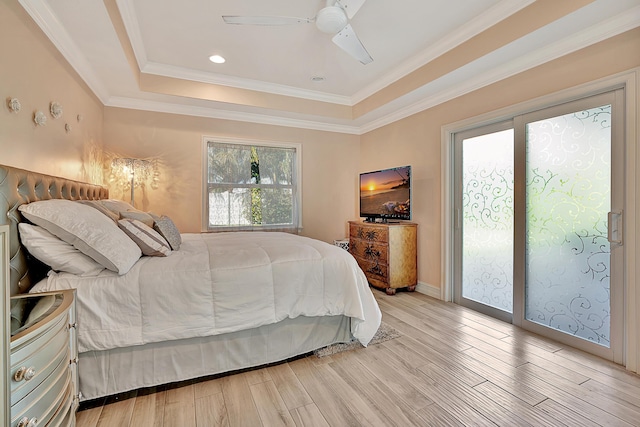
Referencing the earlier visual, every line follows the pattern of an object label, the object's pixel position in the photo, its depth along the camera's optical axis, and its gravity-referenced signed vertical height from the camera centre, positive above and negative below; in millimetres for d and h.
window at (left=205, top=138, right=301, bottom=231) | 4078 +409
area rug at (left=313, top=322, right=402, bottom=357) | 2208 -1060
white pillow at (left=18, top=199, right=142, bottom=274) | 1497 -93
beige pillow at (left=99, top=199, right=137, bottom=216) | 2425 +66
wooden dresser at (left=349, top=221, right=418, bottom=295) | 3654 -556
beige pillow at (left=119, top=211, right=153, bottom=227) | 2351 -24
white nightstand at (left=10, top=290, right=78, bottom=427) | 758 -441
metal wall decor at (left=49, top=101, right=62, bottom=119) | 2125 +785
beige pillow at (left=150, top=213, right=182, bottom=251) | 2227 -145
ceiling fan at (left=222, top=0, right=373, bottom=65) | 2082 +1443
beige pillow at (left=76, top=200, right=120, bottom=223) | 2047 +38
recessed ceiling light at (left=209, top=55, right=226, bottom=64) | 3128 +1708
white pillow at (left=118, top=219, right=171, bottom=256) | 1879 -168
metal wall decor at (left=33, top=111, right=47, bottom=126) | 1902 +645
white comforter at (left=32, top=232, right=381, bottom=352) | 1559 -498
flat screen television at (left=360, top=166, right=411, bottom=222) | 3684 +254
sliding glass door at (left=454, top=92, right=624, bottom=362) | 2125 -83
